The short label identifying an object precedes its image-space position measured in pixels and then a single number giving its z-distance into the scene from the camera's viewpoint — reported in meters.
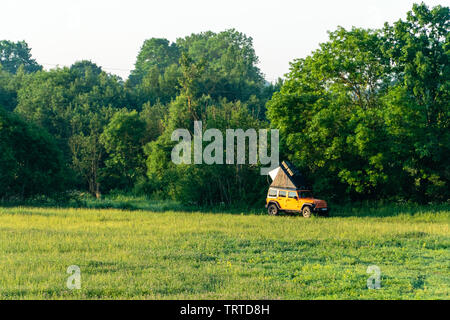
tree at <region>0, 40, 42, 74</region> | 105.00
